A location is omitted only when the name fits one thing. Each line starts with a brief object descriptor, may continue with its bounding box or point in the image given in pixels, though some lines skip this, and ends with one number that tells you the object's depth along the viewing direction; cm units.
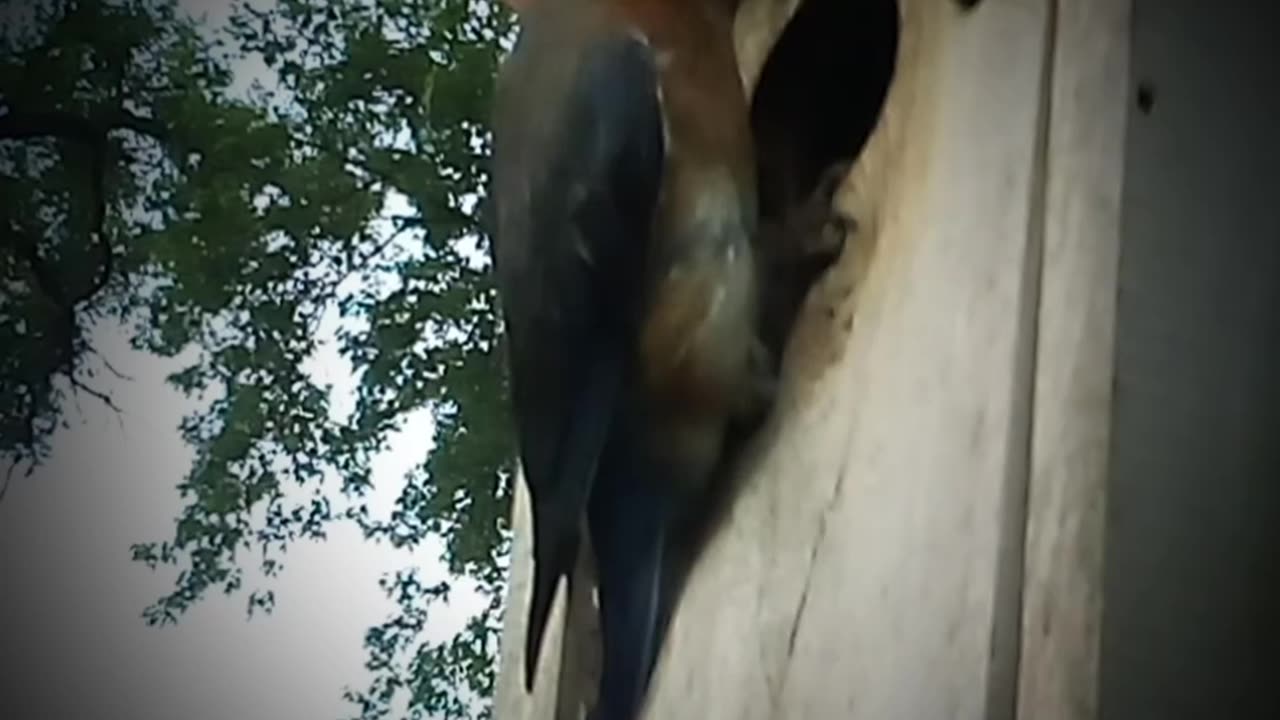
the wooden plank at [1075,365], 52
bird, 67
